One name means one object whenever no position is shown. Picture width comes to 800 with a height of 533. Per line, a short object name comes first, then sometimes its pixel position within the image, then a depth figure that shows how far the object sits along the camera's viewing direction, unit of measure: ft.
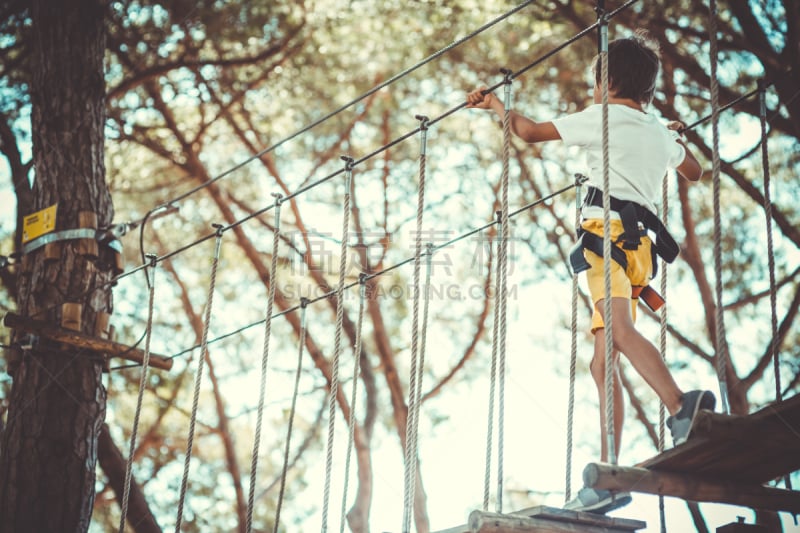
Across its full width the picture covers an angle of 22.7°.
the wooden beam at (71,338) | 23.13
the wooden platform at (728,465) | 16.94
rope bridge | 17.13
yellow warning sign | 24.20
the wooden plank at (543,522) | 17.70
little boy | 18.42
